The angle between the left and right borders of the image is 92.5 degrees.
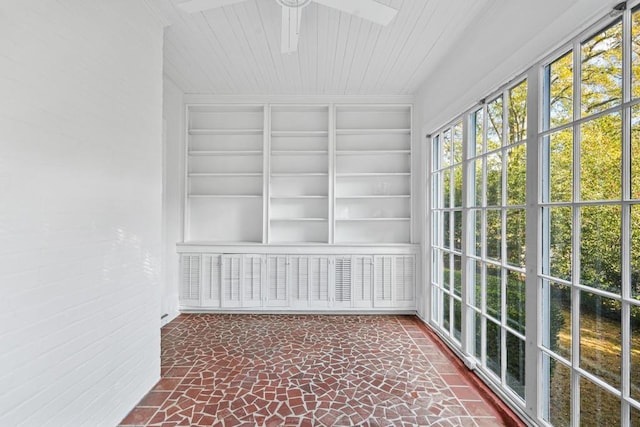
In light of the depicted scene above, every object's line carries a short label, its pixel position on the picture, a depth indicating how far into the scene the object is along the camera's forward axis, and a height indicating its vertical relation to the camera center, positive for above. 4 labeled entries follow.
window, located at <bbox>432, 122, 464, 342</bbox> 2.88 -0.16
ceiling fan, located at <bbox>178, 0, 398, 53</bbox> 1.81 +1.25
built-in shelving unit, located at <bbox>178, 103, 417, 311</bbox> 4.09 +0.52
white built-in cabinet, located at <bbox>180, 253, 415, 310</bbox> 3.93 -0.89
